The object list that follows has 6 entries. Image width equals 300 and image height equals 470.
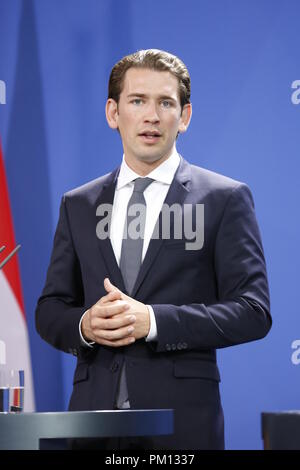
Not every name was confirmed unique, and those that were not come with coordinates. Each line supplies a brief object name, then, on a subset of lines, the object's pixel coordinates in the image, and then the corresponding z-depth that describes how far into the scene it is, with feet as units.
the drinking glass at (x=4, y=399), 14.62
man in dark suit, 17.16
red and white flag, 24.61
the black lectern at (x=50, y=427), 12.68
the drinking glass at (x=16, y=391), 14.80
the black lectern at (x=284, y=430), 12.72
